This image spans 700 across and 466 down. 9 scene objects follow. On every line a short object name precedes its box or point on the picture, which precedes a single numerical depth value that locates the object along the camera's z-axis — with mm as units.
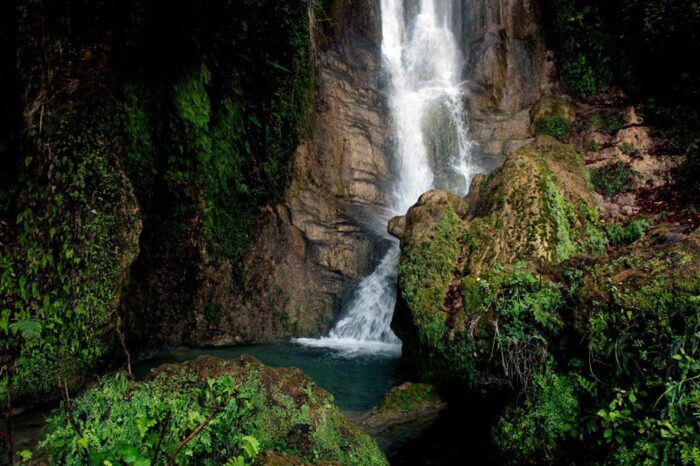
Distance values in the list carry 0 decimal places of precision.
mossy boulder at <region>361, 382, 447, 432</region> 5617
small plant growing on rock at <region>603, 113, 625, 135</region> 12172
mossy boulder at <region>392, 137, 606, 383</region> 5520
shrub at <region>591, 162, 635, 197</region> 10797
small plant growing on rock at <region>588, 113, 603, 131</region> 12631
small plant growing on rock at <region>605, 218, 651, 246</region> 6812
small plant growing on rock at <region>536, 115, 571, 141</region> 13773
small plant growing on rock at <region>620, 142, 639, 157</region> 11302
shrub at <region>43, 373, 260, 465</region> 2555
